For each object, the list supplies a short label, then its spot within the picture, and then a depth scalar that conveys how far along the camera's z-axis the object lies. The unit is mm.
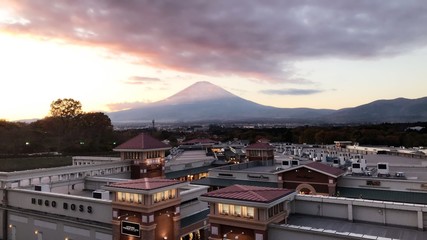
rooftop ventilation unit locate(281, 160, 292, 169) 57797
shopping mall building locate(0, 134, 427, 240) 27906
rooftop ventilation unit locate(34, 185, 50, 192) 44844
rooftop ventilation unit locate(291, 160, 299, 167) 56781
